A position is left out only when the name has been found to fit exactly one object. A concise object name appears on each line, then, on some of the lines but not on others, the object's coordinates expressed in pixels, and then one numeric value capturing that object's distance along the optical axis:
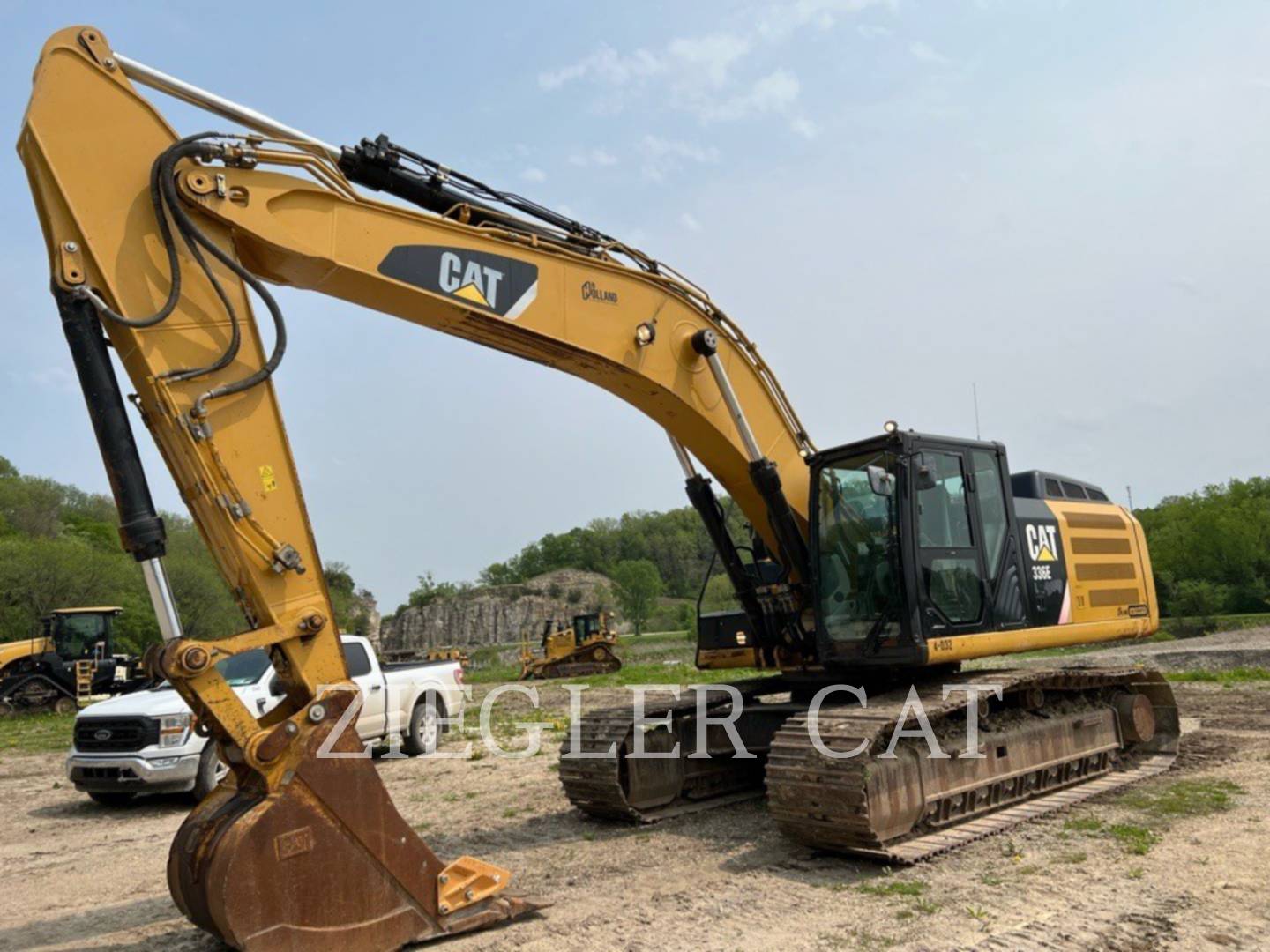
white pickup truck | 10.37
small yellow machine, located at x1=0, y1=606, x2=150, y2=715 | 25.31
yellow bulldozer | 34.12
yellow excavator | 4.89
